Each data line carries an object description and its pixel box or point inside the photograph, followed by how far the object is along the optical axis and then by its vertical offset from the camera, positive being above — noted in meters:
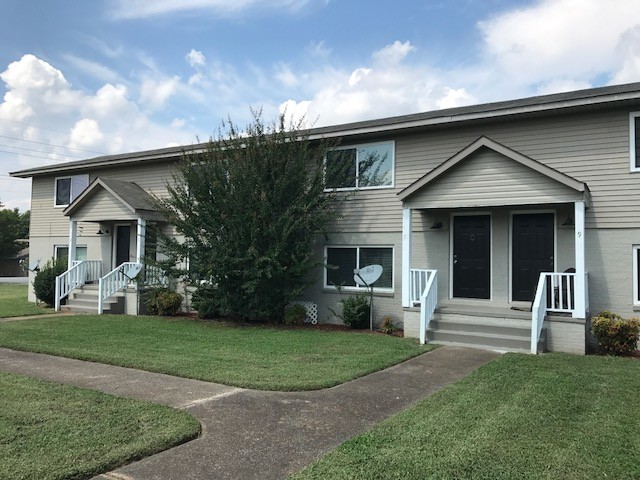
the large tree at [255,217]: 12.20 +1.10
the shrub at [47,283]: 16.56 -0.82
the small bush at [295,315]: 12.52 -1.39
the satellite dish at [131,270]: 15.03 -0.33
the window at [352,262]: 12.57 -0.03
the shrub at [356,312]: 11.95 -1.23
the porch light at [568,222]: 10.23 +0.85
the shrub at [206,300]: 13.09 -1.07
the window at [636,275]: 9.73 -0.23
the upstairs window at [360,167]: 12.73 +2.49
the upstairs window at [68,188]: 18.50 +2.72
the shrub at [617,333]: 8.83 -1.26
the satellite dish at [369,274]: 11.75 -0.30
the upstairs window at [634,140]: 9.85 +2.48
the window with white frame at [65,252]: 18.08 +0.26
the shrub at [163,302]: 14.73 -1.27
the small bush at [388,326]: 11.46 -1.51
